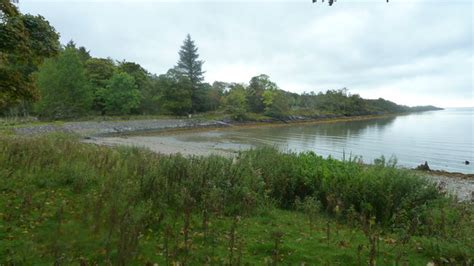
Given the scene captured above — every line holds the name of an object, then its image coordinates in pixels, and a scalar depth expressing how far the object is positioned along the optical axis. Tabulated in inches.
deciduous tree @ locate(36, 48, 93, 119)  1626.5
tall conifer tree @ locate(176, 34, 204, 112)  2347.4
